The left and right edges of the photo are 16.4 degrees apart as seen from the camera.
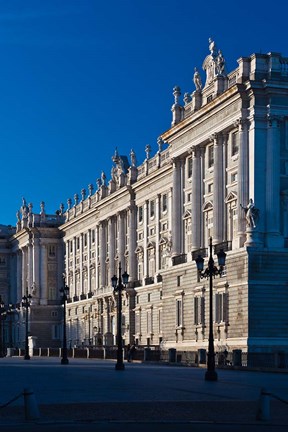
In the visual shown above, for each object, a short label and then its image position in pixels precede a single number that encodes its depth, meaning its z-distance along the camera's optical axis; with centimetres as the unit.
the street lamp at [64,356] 7100
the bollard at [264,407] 2230
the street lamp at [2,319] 12818
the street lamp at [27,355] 9322
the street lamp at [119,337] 5598
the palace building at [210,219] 6431
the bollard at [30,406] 2250
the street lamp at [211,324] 4109
